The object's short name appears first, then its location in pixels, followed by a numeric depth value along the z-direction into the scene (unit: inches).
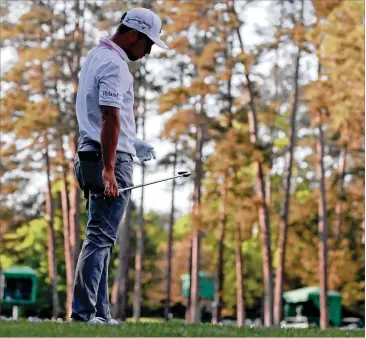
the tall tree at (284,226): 1269.7
